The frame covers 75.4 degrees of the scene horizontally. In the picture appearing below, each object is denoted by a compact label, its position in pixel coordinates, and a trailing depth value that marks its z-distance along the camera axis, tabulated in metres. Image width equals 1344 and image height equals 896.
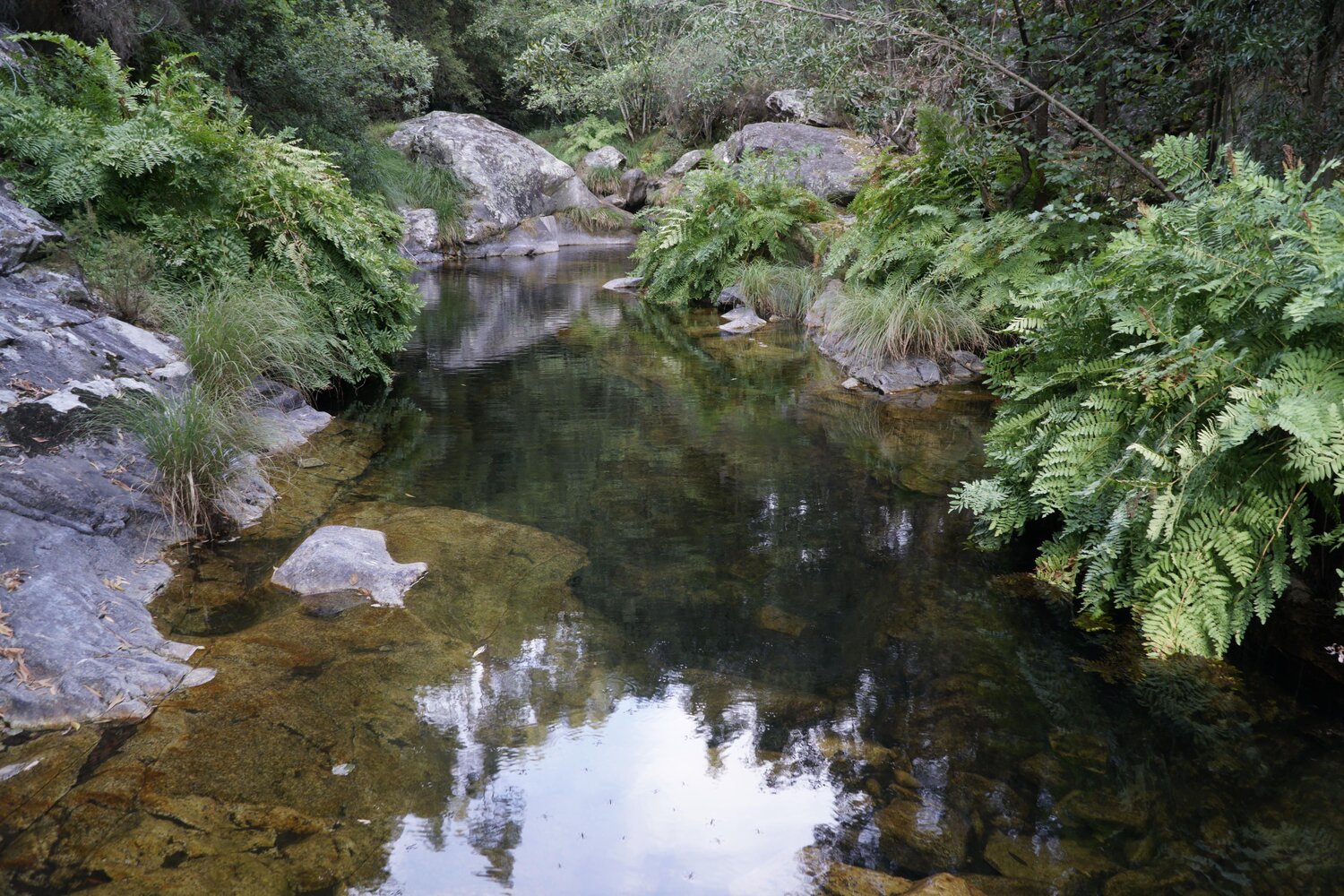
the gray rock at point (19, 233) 5.22
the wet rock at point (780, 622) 3.78
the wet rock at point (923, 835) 2.51
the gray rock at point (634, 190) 23.09
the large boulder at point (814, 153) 13.34
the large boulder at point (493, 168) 20.30
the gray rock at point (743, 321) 11.17
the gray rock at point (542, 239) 19.80
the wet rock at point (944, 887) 2.37
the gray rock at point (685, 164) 21.81
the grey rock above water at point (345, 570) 4.03
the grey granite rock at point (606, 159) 23.48
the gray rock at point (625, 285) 14.41
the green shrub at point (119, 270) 5.63
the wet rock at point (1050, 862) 2.42
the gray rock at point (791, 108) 17.02
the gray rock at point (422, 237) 17.84
